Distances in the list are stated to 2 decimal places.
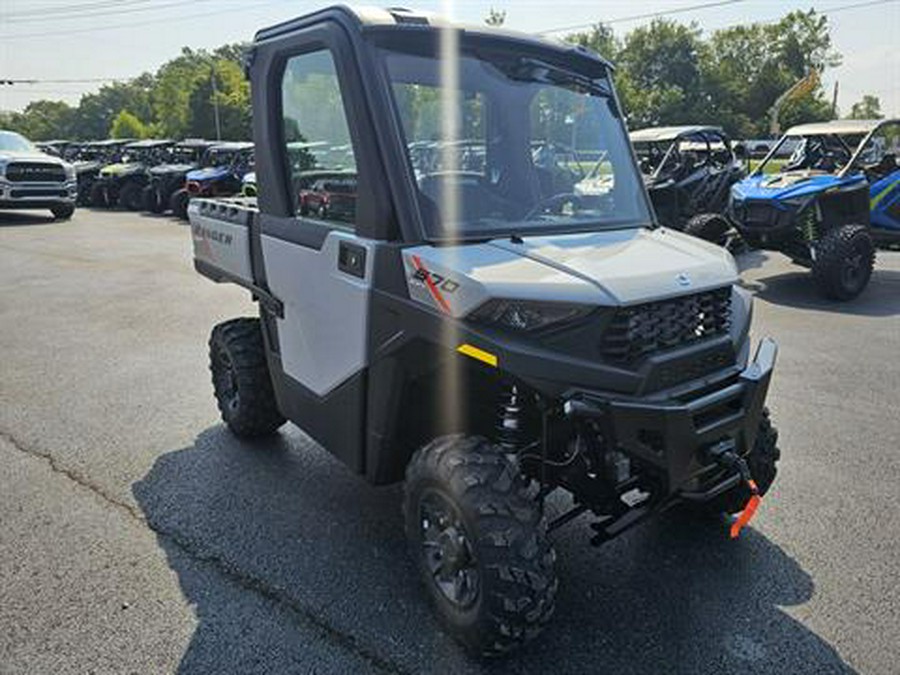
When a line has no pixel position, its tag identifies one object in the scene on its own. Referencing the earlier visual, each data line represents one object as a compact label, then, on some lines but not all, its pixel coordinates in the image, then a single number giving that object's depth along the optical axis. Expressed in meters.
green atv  20.38
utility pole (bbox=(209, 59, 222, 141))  55.22
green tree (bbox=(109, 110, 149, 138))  76.06
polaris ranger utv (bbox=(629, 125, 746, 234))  10.96
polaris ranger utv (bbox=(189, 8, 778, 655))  2.36
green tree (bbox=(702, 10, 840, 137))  76.06
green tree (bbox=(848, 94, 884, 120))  108.52
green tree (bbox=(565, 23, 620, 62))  81.44
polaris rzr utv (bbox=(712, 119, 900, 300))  8.27
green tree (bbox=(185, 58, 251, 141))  55.72
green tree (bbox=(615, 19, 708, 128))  75.06
